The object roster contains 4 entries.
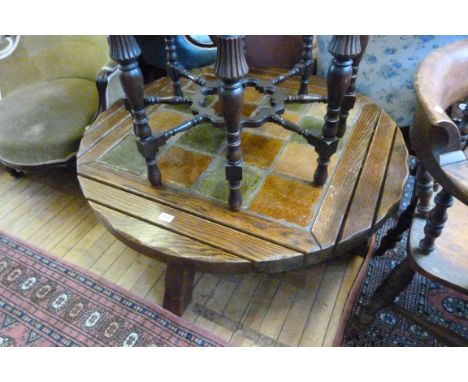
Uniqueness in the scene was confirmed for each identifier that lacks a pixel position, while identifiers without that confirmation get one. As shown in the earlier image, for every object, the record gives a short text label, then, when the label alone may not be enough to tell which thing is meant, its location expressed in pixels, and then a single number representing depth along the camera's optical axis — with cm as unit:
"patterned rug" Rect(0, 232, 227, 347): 104
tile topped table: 75
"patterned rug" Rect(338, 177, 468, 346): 102
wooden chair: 51
